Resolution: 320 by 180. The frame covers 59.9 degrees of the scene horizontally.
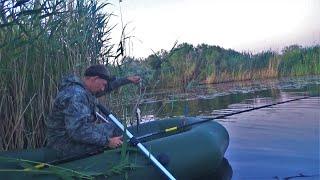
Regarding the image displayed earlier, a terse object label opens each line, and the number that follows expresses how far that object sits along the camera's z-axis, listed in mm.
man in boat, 2422
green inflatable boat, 2187
